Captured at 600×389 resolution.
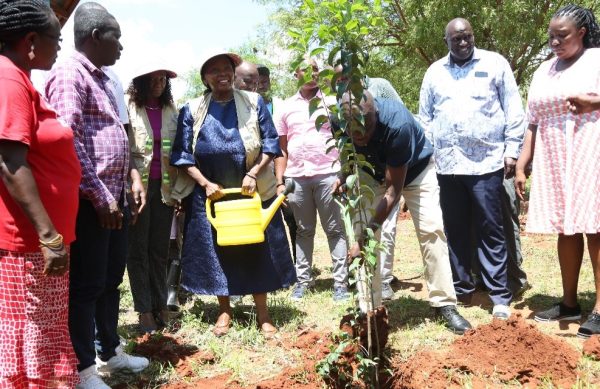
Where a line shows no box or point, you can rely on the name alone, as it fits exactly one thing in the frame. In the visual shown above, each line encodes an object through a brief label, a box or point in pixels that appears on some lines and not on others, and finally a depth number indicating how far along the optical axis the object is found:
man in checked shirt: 3.00
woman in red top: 2.29
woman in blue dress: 4.12
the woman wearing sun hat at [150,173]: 4.07
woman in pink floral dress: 3.85
